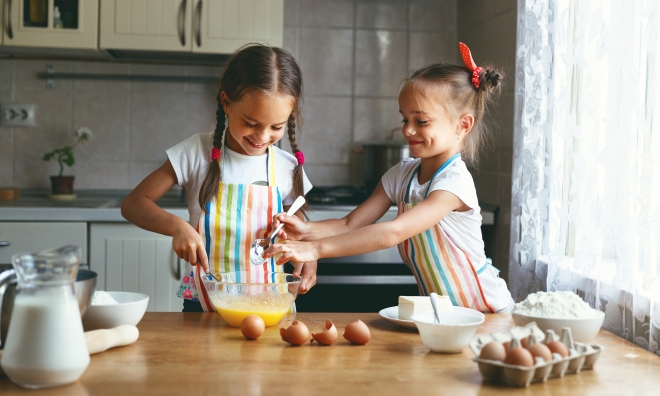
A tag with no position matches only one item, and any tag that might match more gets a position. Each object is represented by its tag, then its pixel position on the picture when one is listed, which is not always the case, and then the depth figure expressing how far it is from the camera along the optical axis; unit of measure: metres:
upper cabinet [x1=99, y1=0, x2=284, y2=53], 2.59
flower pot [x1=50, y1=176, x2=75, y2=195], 2.71
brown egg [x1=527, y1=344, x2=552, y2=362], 1.02
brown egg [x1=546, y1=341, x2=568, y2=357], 1.05
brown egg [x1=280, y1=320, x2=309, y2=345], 1.18
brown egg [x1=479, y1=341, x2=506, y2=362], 1.02
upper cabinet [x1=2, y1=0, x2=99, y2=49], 2.55
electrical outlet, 2.86
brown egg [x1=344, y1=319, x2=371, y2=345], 1.20
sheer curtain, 1.46
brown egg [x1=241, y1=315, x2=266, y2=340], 1.20
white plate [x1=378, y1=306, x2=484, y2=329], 1.27
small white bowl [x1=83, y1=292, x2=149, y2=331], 1.19
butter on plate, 1.25
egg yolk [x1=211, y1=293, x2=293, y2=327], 1.30
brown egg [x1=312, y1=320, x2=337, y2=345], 1.19
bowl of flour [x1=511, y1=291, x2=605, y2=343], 1.19
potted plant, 2.71
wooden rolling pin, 1.09
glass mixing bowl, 1.30
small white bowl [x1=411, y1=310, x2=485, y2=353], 1.14
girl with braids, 1.53
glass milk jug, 0.93
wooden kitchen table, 0.97
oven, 2.48
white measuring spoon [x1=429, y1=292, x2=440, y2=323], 1.21
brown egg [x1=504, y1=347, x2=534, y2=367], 0.99
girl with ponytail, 1.56
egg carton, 1.00
